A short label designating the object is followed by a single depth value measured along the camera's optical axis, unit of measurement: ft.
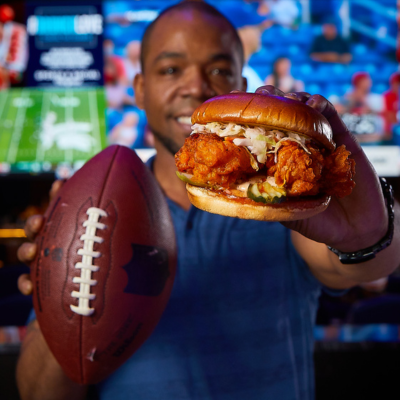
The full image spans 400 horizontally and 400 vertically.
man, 3.93
